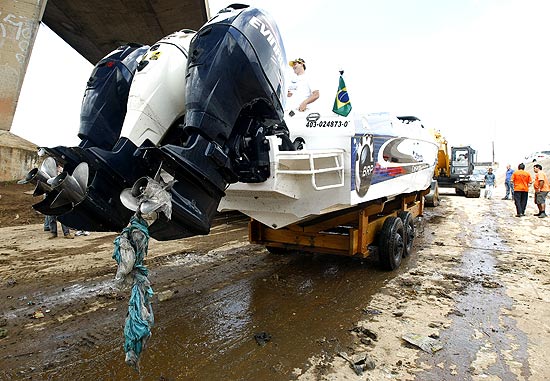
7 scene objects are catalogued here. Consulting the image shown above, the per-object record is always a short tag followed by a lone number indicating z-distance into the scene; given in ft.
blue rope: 5.67
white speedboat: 9.96
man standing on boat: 12.54
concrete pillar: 22.65
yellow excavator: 55.88
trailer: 14.32
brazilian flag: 11.35
